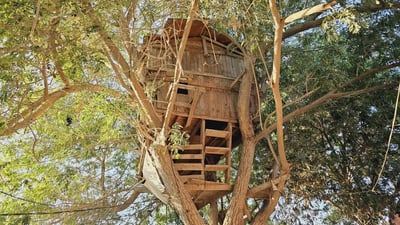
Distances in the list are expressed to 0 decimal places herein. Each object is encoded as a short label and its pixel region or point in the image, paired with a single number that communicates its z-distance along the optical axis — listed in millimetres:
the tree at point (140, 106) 3996
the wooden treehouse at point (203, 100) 6016
